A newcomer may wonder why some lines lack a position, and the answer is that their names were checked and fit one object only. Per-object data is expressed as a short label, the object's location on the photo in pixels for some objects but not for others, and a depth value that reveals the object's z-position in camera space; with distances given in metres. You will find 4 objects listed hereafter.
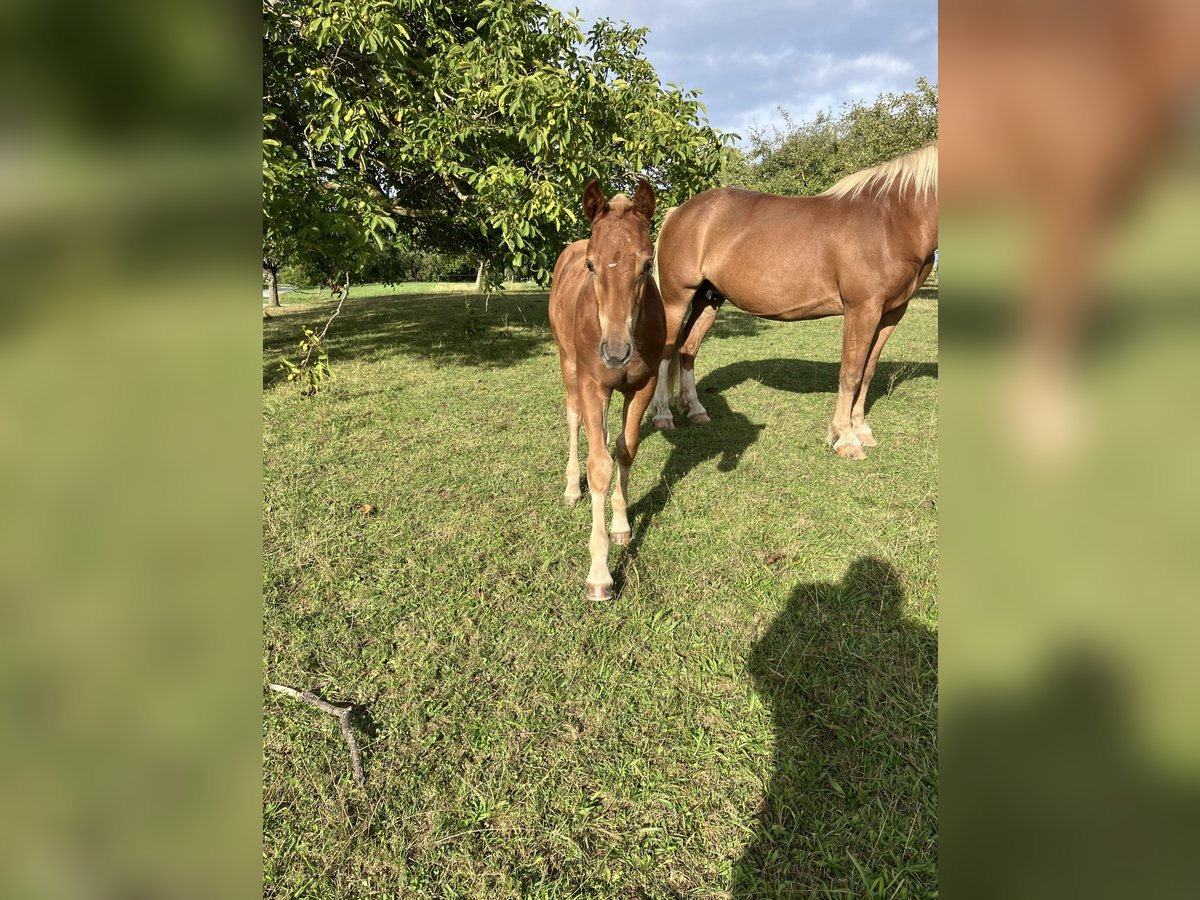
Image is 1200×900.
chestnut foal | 2.85
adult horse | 5.05
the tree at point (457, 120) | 6.48
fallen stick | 2.23
